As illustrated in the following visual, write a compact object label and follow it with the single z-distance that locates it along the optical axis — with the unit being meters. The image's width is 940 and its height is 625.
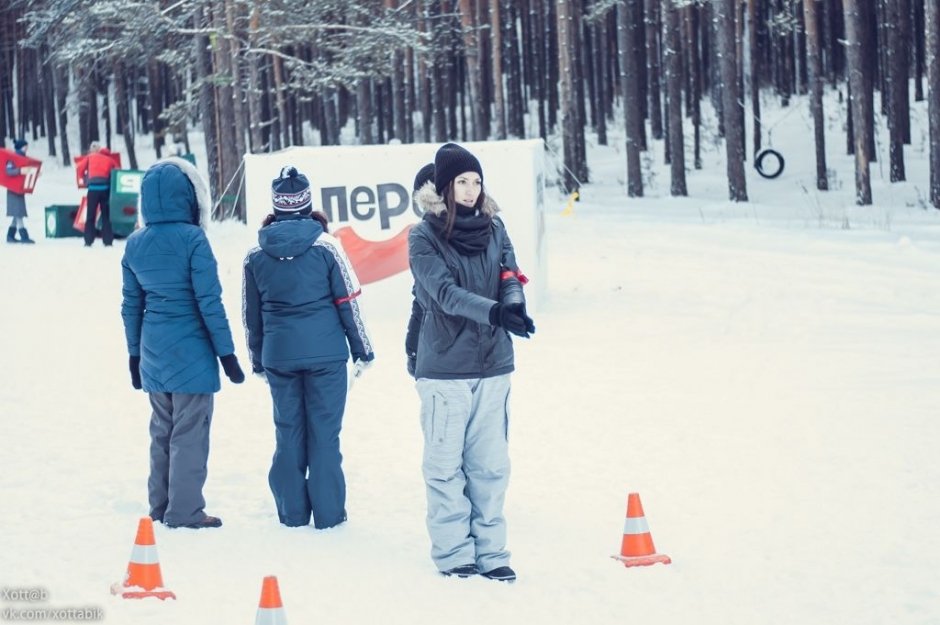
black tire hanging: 33.19
